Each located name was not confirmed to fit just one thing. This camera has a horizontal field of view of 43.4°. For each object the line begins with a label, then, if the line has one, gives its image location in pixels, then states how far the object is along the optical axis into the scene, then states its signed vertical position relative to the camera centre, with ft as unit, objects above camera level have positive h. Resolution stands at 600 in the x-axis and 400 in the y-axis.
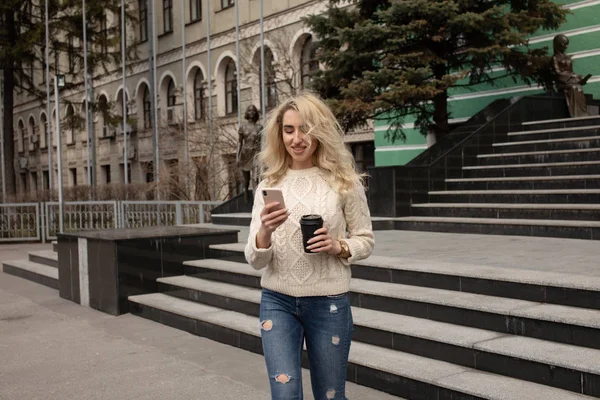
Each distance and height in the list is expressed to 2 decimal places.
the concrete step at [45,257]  44.05 -3.45
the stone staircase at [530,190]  33.14 -0.23
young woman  11.70 -1.01
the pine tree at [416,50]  42.63 +8.31
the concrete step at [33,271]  40.40 -4.07
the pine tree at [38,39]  88.74 +19.89
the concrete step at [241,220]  39.70 -1.67
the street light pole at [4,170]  84.04 +3.77
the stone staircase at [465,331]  16.42 -3.70
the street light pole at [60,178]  65.61 +1.92
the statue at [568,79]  45.98 +6.43
